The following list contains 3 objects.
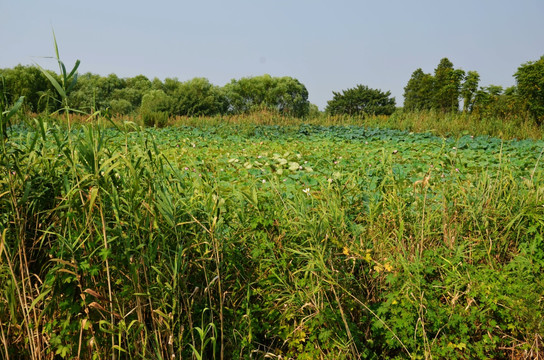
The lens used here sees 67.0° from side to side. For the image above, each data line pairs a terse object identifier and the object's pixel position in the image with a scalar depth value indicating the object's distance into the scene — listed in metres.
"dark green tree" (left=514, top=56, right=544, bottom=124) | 21.44
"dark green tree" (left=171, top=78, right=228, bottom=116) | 29.86
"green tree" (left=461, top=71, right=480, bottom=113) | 30.92
